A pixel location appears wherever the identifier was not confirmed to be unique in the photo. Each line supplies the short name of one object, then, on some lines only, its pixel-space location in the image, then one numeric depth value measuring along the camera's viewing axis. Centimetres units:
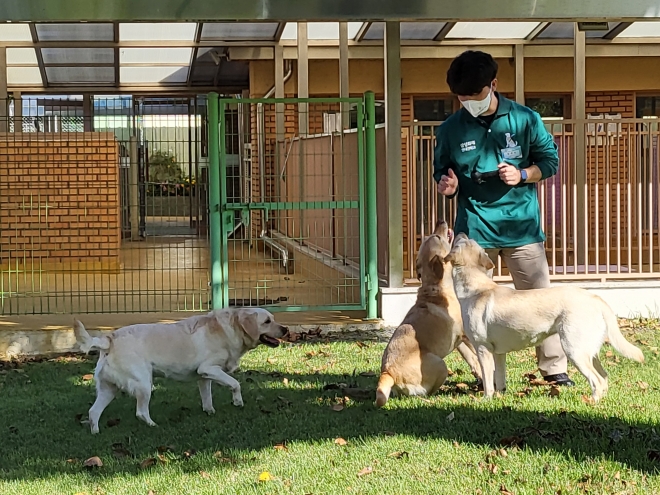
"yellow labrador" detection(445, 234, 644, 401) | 600
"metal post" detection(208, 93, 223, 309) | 991
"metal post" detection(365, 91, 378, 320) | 1011
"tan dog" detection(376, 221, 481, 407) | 635
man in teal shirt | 640
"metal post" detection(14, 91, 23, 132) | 2132
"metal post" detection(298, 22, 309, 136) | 1591
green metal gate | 1006
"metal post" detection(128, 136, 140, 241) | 1188
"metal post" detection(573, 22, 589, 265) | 1116
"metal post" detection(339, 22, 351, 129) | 1416
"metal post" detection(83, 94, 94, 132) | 2102
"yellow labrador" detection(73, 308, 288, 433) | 616
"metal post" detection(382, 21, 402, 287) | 991
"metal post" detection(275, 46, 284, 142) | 1714
